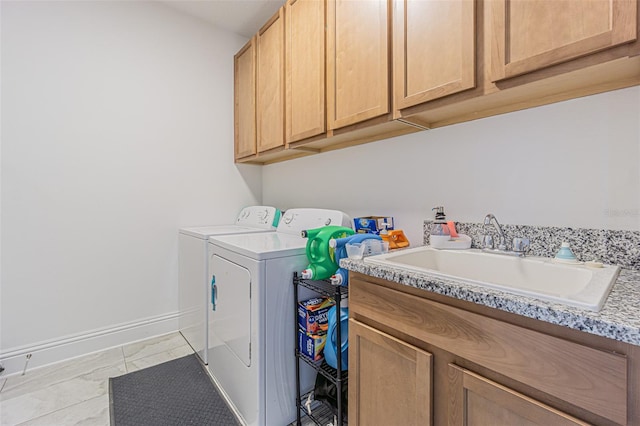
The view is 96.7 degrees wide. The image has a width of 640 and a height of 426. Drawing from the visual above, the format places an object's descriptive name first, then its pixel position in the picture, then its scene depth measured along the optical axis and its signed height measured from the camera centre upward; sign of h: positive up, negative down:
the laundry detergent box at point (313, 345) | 1.37 -0.65
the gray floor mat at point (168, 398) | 1.47 -1.06
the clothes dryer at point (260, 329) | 1.35 -0.59
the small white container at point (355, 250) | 1.19 -0.16
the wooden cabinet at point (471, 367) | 0.56 -0.38
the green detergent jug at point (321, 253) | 1.35 -0.20
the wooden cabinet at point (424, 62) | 0.85 +0.59
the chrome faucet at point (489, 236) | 1.21 -0.10
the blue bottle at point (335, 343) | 1.30 -0.60
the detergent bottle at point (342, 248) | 1.22 -0.17
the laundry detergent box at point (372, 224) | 1.64 -0.07
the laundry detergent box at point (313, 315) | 1.39 -0.52
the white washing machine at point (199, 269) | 1.92 -0.42
